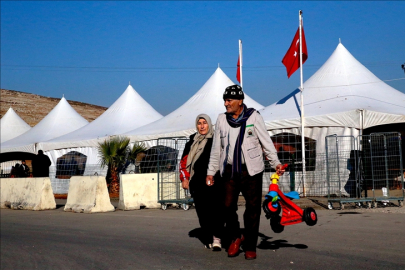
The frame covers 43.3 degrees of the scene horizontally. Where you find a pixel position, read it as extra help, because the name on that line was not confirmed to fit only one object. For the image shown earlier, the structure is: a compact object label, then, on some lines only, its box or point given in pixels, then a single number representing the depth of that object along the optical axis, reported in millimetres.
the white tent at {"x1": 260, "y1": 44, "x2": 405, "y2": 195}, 15062
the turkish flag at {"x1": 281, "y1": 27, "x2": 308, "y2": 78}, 17234
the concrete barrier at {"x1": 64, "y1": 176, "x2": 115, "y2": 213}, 12758
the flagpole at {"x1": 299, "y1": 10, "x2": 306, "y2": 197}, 15289
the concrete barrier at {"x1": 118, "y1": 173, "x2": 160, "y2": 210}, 13133
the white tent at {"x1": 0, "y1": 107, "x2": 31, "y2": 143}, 34875
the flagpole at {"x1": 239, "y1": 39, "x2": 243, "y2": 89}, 19938
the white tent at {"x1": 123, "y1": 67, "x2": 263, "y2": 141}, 19703
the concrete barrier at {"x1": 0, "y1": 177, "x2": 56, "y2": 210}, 14453
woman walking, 6273
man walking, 5320
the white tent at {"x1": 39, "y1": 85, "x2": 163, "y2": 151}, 22797
